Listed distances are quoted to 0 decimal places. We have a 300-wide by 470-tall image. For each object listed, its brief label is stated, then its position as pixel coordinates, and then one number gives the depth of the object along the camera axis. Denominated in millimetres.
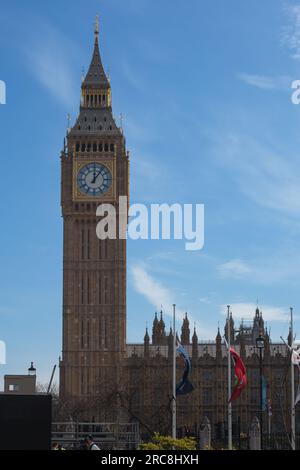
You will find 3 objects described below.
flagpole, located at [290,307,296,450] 56031
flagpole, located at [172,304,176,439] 63169
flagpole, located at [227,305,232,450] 59856
